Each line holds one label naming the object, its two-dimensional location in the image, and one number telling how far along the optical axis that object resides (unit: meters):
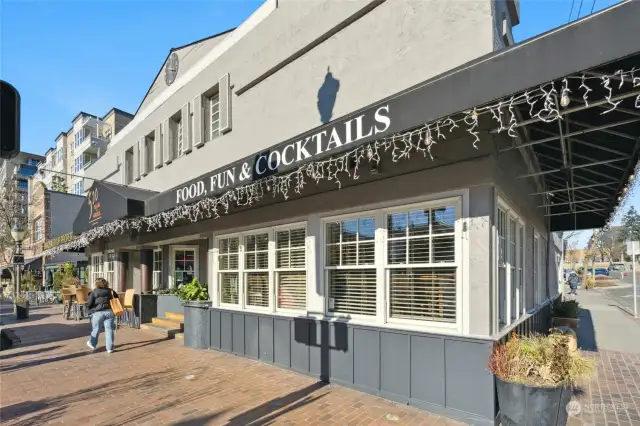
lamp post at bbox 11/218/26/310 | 15.17
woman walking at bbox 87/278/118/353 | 8.95
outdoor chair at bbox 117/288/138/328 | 12.27
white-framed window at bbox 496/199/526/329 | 5.58
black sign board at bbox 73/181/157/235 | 9.79
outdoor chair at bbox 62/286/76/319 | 15.04
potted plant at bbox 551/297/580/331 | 10.06
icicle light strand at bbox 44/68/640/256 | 3.22
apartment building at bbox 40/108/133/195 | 38.09
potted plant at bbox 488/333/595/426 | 4.03
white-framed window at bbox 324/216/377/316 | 6.01
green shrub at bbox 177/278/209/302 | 9.17
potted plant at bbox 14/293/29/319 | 16.28
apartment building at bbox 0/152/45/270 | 26.66
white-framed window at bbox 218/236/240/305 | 8.68
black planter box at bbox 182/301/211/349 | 8.97
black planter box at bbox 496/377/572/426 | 4.01
